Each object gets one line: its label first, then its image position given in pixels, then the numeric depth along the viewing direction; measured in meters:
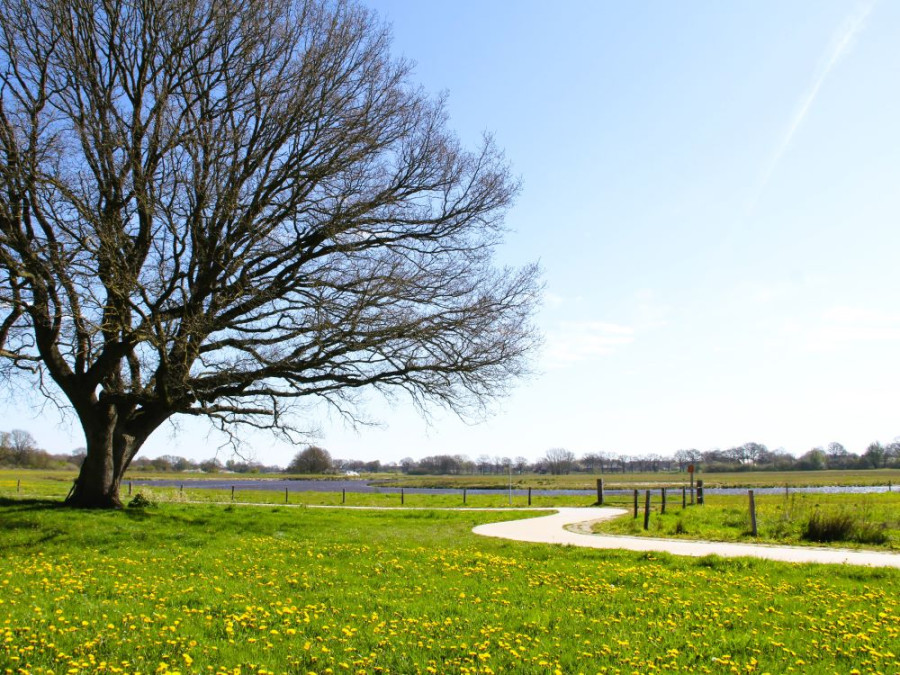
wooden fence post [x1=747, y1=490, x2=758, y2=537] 17.75
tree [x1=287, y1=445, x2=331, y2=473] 58.76
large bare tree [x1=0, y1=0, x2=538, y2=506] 16.05
